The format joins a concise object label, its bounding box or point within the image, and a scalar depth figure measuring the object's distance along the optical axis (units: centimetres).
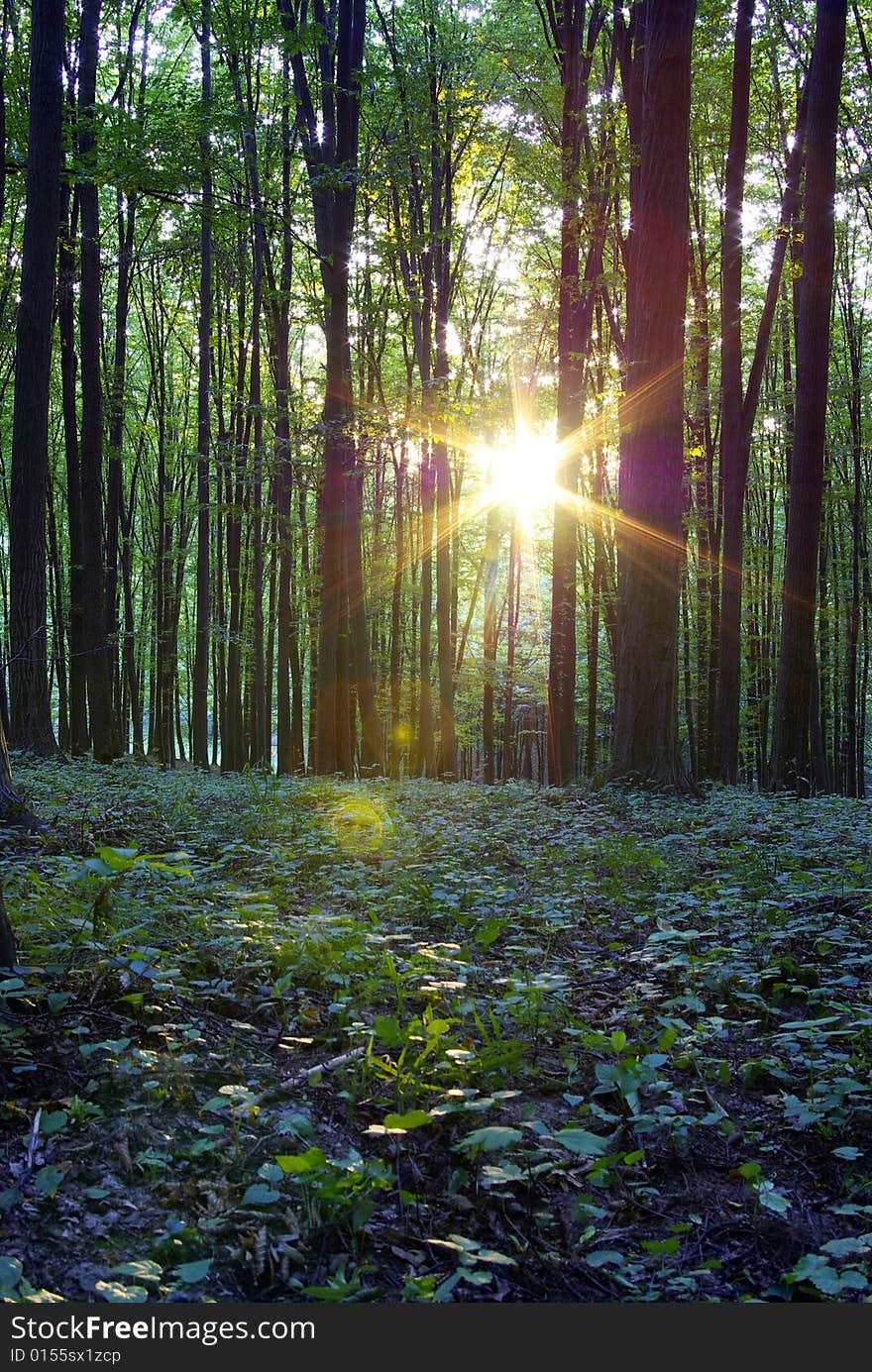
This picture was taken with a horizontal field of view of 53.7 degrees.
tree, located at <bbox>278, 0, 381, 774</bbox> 1313
